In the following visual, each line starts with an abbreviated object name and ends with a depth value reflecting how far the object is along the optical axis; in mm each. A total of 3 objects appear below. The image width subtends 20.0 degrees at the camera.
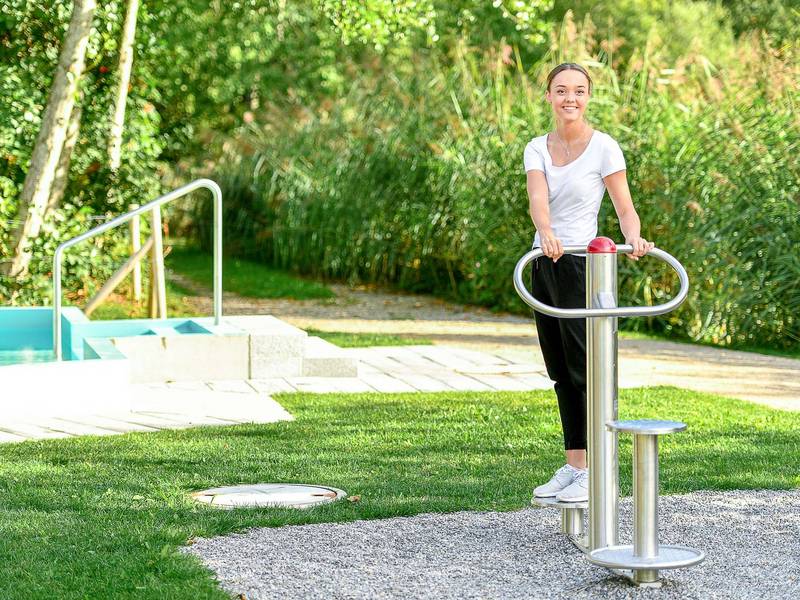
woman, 8158
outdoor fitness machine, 6960
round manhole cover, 9219
